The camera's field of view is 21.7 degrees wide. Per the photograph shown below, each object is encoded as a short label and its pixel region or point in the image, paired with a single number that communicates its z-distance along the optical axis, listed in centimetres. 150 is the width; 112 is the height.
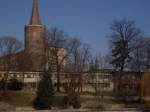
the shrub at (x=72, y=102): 5172
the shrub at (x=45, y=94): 5156
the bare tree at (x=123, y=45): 6762
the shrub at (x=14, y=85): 6994
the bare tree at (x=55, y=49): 6838
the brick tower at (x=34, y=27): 12319
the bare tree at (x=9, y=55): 7262
